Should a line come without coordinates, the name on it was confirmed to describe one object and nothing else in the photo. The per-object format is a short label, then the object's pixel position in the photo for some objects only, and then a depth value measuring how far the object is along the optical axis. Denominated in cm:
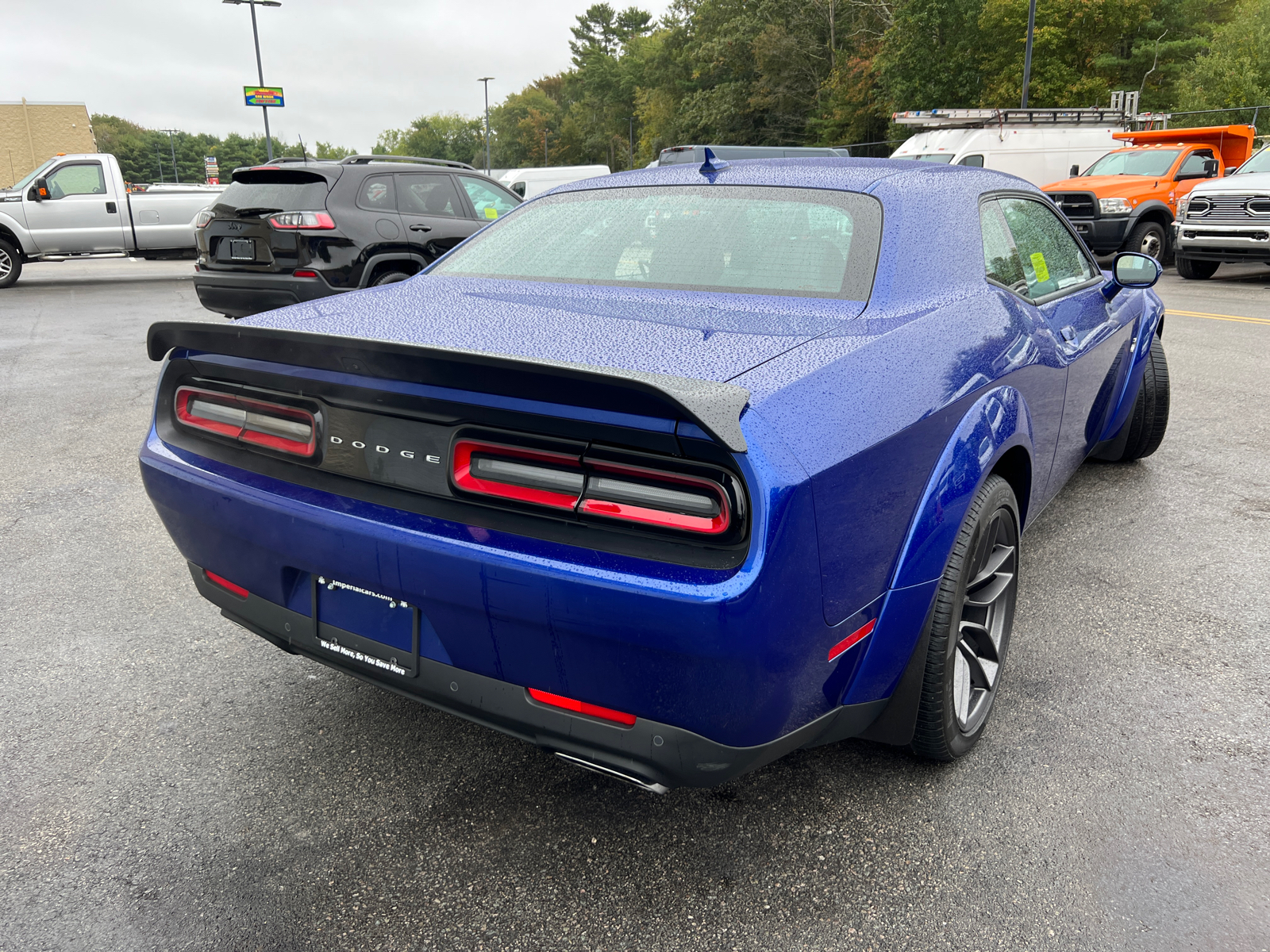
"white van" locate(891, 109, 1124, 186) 1984
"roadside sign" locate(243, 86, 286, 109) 2673
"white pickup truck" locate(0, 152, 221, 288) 1502
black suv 796
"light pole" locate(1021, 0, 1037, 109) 3019
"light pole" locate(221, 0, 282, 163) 2914
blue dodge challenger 162
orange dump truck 1455
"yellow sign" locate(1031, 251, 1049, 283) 321
